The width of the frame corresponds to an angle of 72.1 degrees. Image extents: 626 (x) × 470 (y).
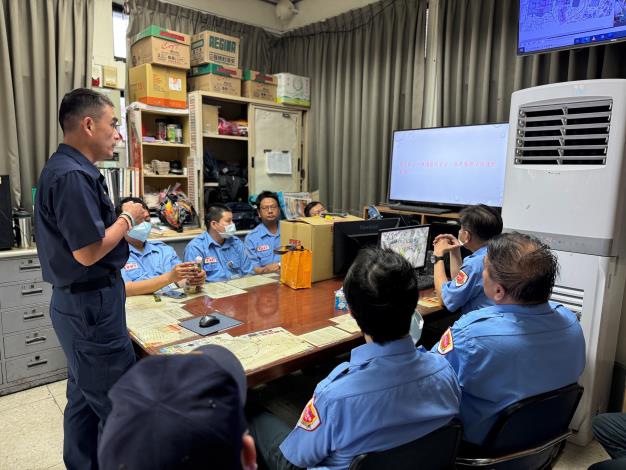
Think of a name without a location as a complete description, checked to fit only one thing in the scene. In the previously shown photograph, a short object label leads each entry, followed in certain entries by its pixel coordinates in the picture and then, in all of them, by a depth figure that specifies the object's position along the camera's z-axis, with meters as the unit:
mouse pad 1.64
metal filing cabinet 2.64
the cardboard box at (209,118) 3.86
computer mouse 1.68
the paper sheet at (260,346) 1.42
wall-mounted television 2.30
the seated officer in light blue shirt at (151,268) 2.10
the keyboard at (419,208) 3.14
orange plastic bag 2.31
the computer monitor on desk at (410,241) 2.30
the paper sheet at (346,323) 1.73
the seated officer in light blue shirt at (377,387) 0.96
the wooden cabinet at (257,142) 3.86
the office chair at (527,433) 1.12
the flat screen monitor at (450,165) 2.96
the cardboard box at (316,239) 2.42
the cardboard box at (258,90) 4.11
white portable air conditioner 1.96
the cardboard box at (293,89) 4.25
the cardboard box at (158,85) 3.53
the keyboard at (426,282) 2.43
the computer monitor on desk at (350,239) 2.50
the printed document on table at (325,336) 1.59
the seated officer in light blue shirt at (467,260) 1.88
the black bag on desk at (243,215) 3.94
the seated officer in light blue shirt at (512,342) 1.19
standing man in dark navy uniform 1.45
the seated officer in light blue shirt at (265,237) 3.33
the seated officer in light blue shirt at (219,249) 2.79
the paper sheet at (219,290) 2.16
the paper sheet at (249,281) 2.38
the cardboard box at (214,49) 3.76
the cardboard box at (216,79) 3.81
